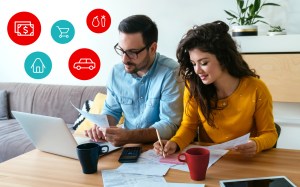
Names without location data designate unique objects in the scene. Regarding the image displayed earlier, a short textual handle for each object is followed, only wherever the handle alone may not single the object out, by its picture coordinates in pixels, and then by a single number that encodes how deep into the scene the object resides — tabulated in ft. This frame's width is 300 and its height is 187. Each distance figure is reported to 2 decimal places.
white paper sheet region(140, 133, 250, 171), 3.48
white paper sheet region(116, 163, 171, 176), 3.34
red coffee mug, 3.10
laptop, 3.74
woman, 4.24
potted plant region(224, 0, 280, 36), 7.75
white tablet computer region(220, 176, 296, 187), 2.96
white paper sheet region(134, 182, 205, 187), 3.02
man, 4.93
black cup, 3.36
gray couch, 9.26
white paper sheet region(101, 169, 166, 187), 3.10
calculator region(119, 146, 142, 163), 3.71
